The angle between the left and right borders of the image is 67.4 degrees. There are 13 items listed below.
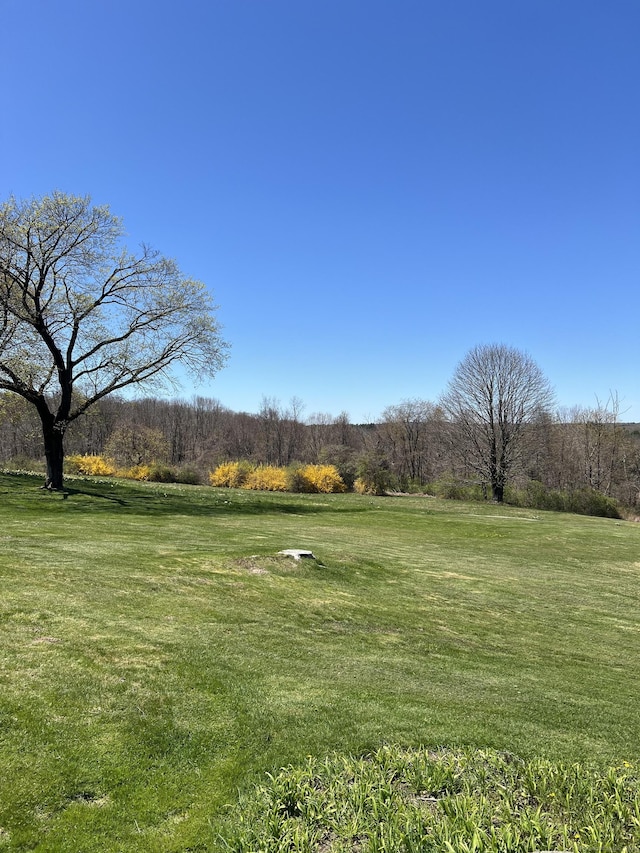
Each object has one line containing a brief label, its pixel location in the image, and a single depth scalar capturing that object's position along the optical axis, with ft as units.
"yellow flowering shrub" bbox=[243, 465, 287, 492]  119.75
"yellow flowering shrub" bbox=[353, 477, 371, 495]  126.82
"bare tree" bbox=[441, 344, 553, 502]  112.57
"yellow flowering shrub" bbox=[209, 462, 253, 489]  121.70
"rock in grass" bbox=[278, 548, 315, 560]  32.97
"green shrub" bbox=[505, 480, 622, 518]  111.04
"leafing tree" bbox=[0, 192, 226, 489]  61.87
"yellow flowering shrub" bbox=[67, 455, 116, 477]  118.93
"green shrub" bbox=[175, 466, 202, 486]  122.33
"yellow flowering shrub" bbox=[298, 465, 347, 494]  122.21
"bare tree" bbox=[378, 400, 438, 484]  179.11
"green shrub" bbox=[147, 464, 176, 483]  116.78
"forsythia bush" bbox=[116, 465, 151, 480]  116.47
